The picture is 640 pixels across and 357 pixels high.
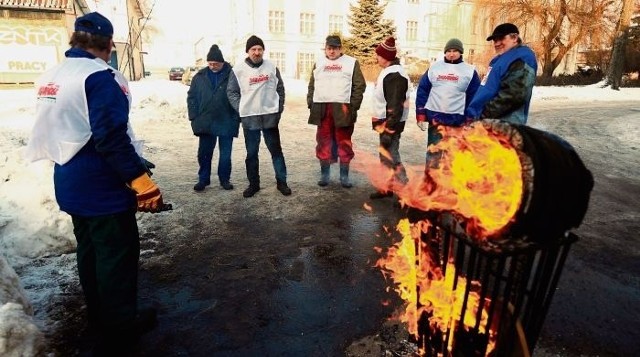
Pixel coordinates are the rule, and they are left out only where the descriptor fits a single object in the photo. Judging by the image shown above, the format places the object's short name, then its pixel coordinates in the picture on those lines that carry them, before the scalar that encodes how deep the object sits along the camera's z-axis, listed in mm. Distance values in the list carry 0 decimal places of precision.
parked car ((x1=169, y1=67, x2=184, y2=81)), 41250
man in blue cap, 2340
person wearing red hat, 5500
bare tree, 27859
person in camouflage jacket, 4059
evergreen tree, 32344
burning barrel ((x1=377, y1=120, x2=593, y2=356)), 1706
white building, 40500
